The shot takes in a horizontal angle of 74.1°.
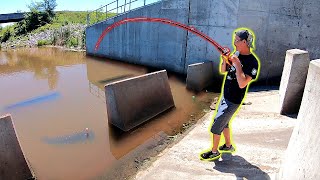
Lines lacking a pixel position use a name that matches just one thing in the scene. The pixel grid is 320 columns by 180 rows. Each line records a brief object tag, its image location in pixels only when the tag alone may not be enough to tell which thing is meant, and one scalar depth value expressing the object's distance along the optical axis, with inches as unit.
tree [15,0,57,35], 993.7
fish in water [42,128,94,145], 197.7
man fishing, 107.9
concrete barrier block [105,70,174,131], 208.1
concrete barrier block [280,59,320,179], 70.2
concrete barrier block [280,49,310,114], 185.3
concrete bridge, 1103.8
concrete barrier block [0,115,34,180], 135.2
